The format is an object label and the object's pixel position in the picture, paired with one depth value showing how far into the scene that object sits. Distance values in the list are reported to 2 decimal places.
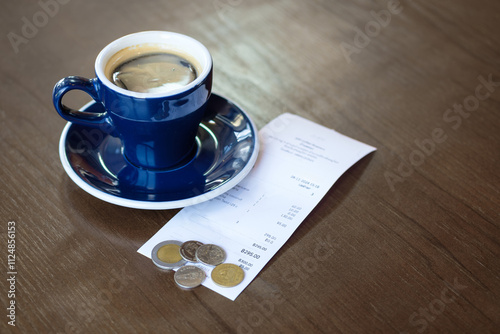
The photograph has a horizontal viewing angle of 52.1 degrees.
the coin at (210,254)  0.62
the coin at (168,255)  0.61
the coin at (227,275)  0.60
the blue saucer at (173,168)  0.65
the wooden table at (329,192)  0.58
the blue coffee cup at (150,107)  0.63
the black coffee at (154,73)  0.67
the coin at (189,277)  0.59
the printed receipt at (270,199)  0.64
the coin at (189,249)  0.62
